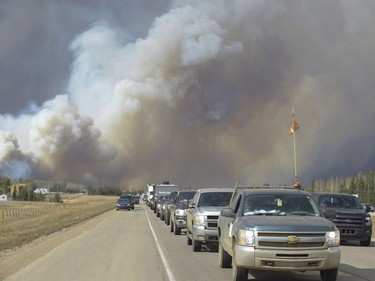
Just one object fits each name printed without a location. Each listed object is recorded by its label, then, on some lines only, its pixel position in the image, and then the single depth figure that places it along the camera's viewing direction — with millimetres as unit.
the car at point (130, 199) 64912
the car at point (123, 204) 62094
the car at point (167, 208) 32219
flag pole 31172
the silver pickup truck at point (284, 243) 9211
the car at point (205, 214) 16312
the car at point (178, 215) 24125
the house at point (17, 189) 163088
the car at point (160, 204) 40231
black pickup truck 19891
